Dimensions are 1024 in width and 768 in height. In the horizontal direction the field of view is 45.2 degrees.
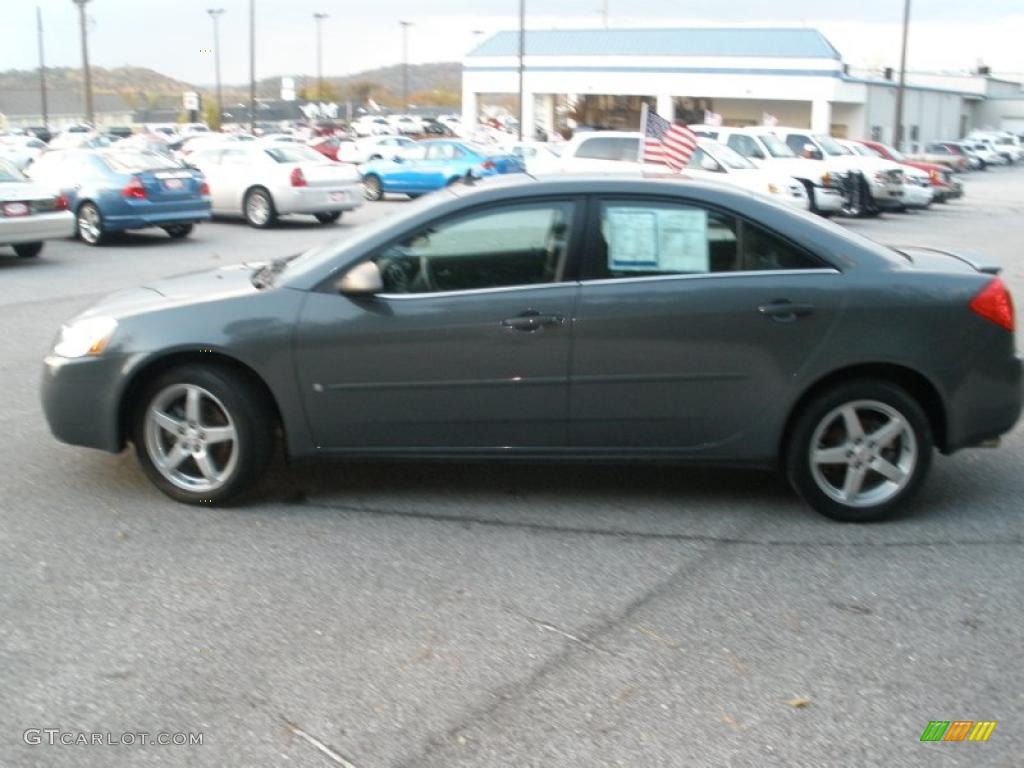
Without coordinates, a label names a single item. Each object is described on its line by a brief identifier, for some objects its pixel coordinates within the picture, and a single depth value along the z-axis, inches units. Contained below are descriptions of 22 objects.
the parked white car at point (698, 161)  918.4
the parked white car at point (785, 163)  1000.2
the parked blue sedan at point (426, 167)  1180.5
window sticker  223.5
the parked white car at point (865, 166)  1098.7
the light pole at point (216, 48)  3282.5
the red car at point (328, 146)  1796.3
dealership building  2452.0
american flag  728.3
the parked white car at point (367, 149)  1537.2
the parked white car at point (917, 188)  1184.8
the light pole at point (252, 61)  2564.0
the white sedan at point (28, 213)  608.7
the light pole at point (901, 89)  1855.3
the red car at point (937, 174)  1307.8
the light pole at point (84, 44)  2216.5
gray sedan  220.1
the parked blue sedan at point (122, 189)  712.4
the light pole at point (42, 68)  3508.4
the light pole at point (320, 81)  4286.4
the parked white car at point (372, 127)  2866.6
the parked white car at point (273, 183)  833.5
